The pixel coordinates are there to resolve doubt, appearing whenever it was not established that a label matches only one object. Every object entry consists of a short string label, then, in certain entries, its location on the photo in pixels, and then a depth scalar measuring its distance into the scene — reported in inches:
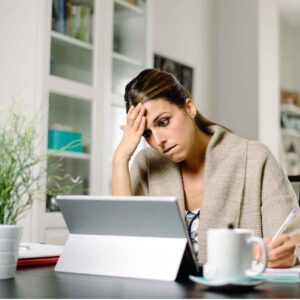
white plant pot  40.3
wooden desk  33.6
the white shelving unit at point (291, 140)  201.0
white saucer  33.5
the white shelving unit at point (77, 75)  100.1
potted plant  38.9
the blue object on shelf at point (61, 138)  104.2
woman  61.0
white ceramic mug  33.5
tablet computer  39.3
